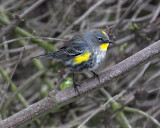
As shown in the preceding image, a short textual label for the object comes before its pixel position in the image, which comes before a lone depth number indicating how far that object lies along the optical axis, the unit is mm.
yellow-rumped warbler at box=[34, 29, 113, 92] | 6602
